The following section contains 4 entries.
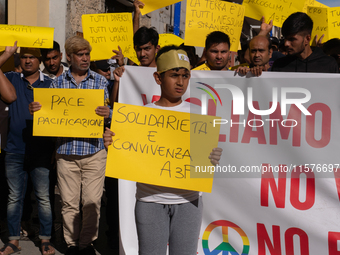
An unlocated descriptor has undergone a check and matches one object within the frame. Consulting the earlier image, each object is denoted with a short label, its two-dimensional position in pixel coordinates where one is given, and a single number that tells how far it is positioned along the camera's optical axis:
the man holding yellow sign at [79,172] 3.63
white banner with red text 3.11
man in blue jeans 3.76
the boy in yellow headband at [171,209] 2.28
